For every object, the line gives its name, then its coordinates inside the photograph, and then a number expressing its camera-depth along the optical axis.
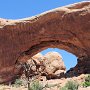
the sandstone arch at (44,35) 28.61
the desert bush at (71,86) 19.42
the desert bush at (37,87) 21.29
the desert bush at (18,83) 28.89
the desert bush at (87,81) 21.51
